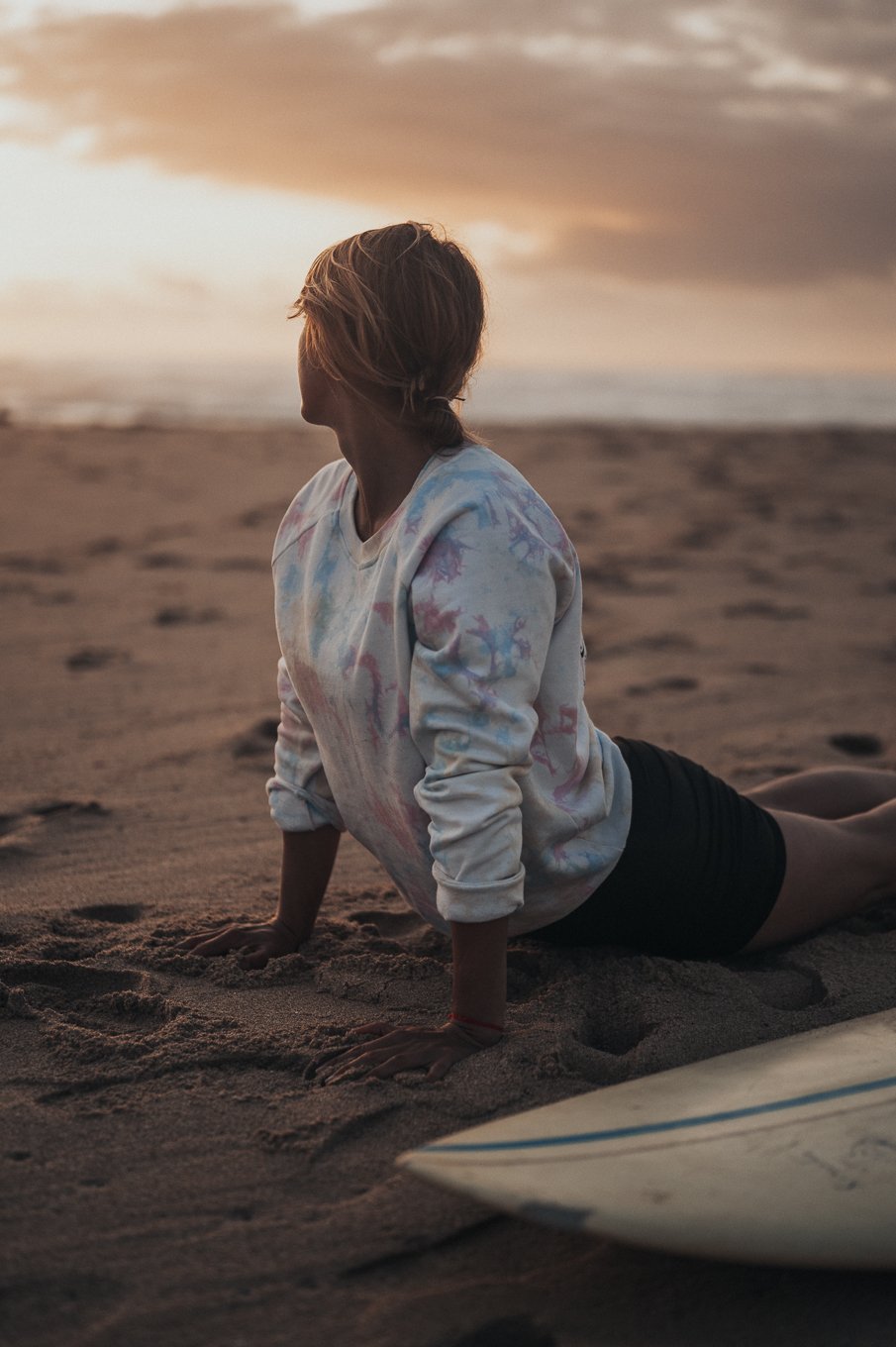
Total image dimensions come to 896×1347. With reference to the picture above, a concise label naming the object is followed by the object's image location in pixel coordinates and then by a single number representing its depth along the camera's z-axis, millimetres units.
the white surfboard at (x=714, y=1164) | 1463
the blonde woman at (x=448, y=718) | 1821
